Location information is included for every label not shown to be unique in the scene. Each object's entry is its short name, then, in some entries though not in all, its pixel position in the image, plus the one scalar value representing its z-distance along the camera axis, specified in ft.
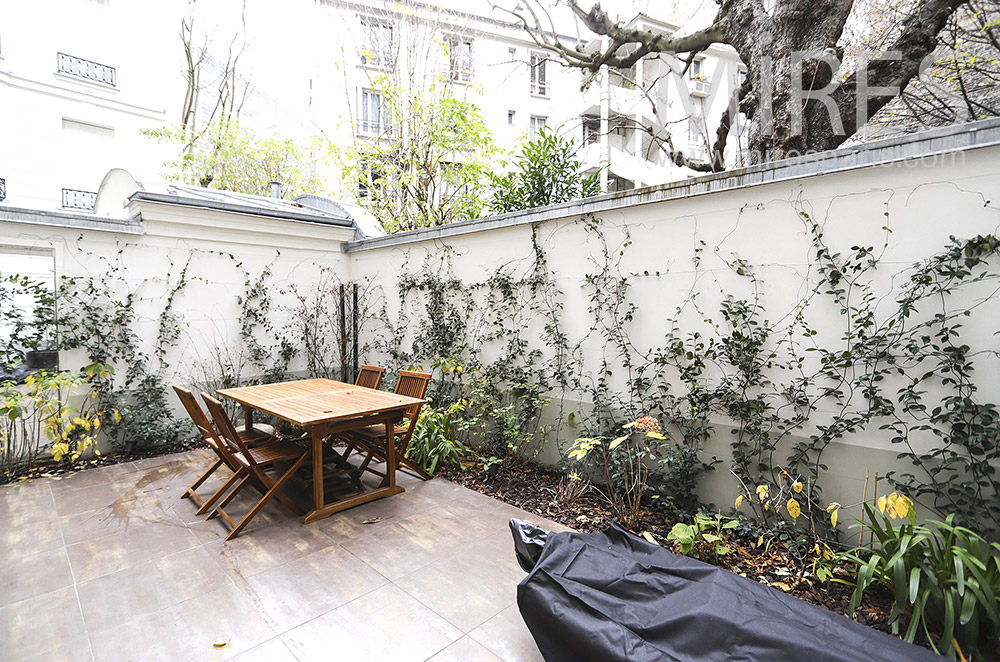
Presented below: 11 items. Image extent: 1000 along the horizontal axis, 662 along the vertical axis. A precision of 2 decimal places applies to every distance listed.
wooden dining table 10.87
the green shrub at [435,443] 14.43
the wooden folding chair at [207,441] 10.85
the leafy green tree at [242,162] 41.96
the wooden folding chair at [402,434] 13.17
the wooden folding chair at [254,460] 10.16
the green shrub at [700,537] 8.84
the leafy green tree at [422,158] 26.71
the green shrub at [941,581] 6.07
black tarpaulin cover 5.18
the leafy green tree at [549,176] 17.24
